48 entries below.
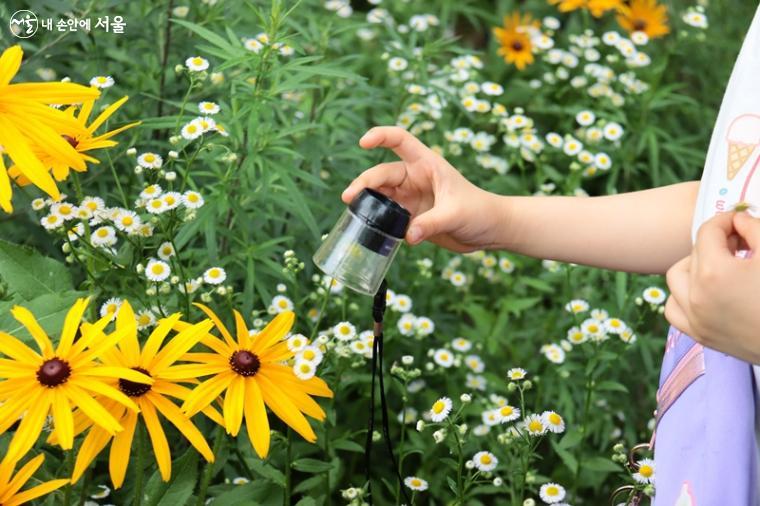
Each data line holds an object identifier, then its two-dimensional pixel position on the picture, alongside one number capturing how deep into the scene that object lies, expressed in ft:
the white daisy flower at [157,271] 3.16
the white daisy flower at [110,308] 2.98
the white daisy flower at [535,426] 3.10
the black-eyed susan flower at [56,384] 2.67
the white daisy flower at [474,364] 3.95
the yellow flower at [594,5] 5.11
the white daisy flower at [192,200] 3.27
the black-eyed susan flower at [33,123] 2.82
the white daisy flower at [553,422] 3.10
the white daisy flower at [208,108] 3.44
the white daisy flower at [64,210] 3.14
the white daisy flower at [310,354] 2.97
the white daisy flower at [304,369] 2.94
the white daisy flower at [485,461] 3.16
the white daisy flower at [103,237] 3.21
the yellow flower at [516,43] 5.30
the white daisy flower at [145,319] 3.11
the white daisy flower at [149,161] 3.27
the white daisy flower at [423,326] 3.79
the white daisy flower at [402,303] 3.83
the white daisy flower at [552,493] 3.19
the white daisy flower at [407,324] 3.80
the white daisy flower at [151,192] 3.21
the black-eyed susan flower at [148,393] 2.78
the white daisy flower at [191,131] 3.28
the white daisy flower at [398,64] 4.43
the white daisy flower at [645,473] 3.09
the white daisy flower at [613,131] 4.49
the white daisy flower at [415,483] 3.22
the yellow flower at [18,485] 2.73
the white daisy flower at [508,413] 3.12
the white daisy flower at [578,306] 3.89
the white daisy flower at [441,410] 3.14
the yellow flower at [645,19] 5.37
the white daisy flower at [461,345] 3.95
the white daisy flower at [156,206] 3.17
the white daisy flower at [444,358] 3.84
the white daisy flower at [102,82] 3.37
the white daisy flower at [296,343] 2.97
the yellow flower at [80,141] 2.97
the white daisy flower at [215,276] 3.26
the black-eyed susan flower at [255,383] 2.85
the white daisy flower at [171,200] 3.17
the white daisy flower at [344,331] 3.37
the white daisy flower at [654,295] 3.79
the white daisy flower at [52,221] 3.15
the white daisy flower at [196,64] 3.45
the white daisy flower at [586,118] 4.55
